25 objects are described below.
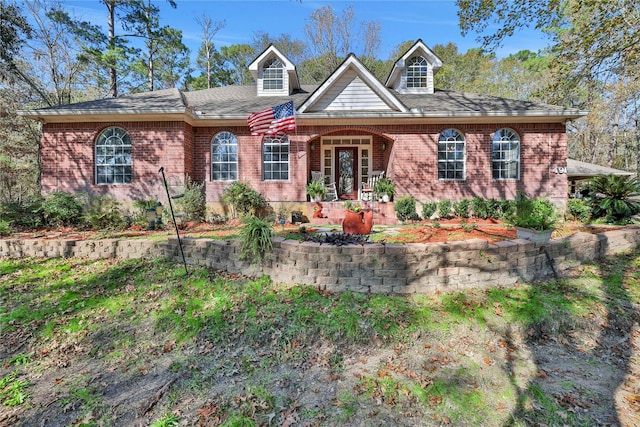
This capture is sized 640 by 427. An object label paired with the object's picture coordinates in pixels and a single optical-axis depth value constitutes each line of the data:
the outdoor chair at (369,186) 10.77
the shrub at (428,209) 9.73
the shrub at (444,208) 9.84
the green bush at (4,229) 7.19
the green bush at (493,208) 9.56
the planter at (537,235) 5.18
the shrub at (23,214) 7.90
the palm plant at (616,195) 7.50
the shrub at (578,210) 8.83
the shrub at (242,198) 9.55
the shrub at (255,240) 5.17
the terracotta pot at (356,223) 6.28
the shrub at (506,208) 9.37
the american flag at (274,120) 7.22
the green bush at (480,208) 9.60
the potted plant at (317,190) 10.05
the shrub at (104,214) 8.51
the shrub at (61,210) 8.27
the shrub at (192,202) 9.19
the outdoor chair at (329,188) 11.26
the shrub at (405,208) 9.56
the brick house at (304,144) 9.77
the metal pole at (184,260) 5.54
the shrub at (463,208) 9.73
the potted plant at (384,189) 10.08
